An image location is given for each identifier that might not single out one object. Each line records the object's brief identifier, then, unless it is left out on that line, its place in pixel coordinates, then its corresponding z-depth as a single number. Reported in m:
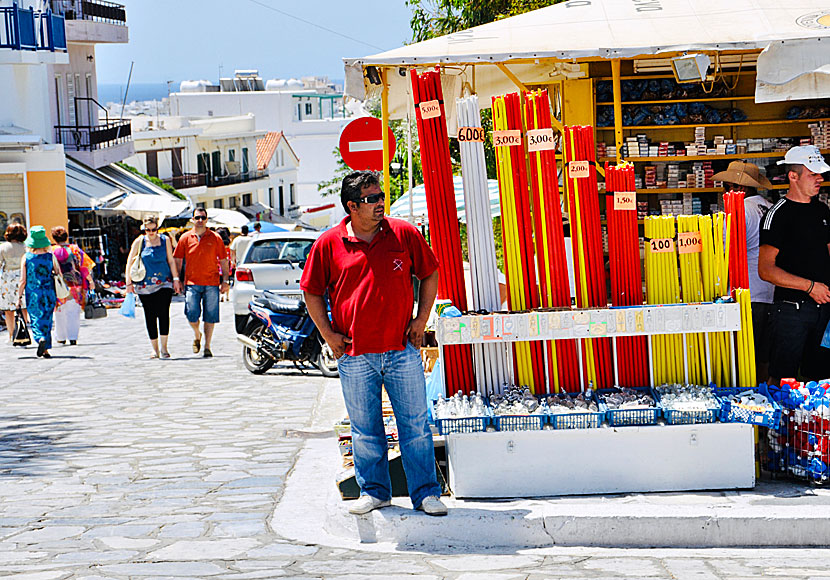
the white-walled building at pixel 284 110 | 104.56
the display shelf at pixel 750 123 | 12.52
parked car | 16.88
